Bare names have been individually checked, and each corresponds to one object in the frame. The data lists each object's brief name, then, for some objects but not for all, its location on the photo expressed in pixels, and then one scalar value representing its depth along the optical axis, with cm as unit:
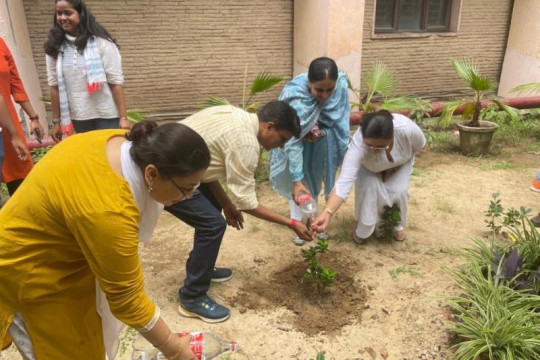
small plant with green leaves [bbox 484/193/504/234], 341
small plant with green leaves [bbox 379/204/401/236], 339
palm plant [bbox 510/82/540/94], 564
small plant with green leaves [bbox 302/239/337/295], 276
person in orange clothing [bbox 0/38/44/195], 308
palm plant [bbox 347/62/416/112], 489
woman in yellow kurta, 125
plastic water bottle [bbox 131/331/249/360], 186
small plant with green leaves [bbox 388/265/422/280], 310
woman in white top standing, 313
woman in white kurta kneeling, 285
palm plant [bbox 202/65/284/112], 428
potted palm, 522
